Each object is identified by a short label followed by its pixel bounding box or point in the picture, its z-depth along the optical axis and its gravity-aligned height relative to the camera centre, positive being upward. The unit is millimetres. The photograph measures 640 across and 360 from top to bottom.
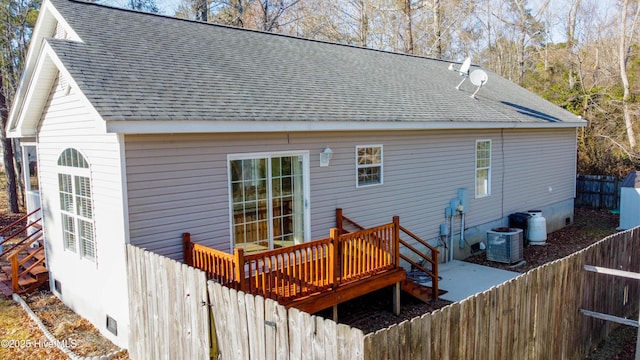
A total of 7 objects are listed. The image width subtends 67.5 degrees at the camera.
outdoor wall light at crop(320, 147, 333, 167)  8617 -359
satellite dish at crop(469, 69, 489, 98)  13289 +1539
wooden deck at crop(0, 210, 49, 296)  9188 -2684
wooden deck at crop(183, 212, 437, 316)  6105 -1916
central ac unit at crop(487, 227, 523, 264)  11117 -2638
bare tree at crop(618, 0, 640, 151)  21062 +3590
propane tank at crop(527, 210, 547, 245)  12898 -2651
